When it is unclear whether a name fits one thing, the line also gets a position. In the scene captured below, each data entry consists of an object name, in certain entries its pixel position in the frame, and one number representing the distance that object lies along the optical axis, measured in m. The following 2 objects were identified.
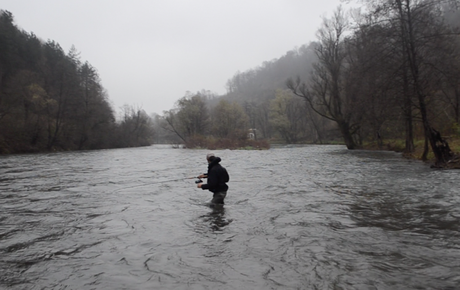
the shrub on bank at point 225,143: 47.72
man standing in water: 8.19
